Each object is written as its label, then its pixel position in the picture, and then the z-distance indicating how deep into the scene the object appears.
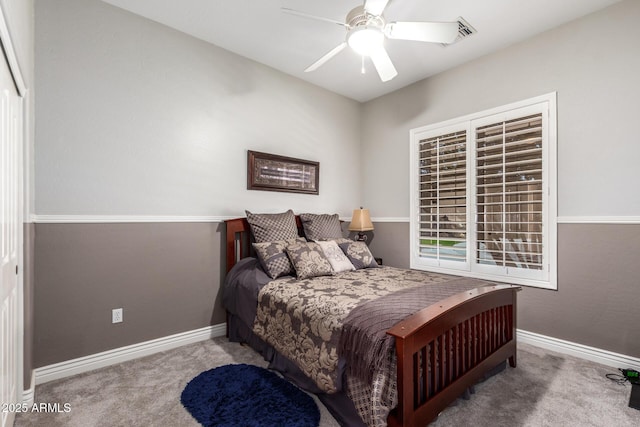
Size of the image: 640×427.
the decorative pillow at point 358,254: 3.16
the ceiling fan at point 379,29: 2.04
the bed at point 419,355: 1.46
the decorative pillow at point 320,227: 3.47
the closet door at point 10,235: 1.42
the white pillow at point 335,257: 2.95
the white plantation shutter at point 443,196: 3.42
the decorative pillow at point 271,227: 3.04
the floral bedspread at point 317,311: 1.76
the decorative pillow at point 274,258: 2.72
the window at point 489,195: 2.84
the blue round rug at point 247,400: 1.75
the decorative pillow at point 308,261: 2.70
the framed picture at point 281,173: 3.37
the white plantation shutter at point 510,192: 2.88
